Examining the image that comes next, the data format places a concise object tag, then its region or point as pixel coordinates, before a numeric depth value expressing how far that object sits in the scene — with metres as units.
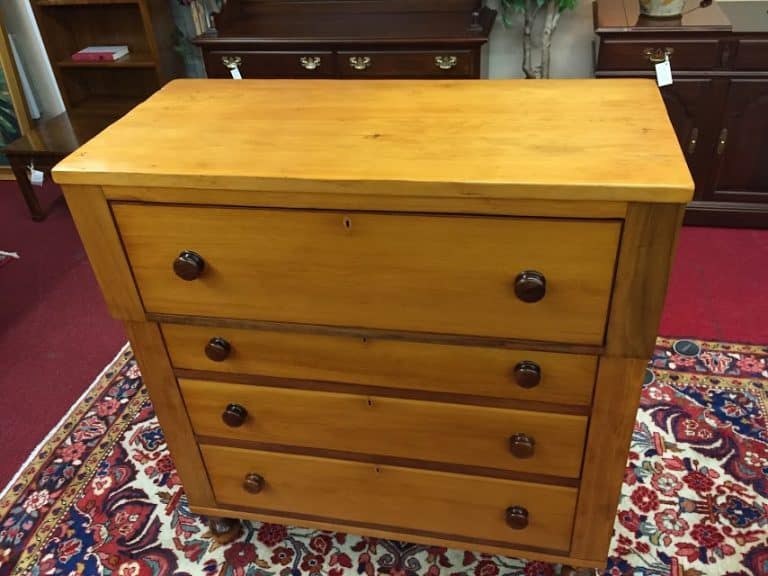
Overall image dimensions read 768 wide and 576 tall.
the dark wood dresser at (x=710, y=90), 2.36
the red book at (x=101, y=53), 3.12
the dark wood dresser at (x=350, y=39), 2.60
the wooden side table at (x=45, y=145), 2.80
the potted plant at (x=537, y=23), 2.67
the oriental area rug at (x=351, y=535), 1.51
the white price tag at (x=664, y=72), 2.39
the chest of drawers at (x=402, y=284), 0.99
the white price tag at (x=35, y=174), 2.88
